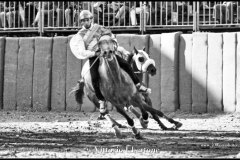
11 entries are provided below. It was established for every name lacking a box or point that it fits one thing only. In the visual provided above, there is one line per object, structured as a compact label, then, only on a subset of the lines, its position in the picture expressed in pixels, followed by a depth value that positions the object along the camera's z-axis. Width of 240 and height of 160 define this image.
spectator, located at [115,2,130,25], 25.67
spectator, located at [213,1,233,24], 24.58
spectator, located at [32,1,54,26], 26.39
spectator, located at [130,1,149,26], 25.45
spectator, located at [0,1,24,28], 26.78
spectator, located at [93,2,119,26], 25.91
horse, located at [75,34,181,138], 16.52
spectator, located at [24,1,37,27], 26.64
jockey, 17.44
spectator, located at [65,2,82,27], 26.23
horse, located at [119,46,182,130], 19.83
